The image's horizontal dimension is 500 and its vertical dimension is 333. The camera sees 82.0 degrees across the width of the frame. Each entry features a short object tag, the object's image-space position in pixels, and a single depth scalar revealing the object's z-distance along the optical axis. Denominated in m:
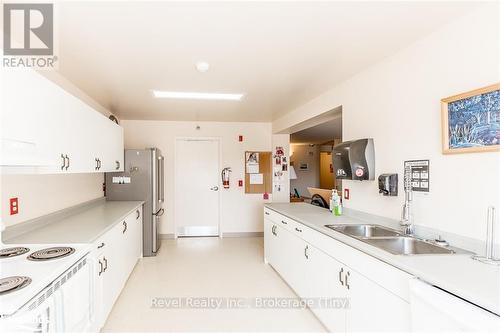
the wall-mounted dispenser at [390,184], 2.38
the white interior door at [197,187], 5.79
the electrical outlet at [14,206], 2.19
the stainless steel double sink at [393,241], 1.93
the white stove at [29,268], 1.26
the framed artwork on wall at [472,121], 1.63
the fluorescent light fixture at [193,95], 3.64
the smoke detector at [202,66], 2.58
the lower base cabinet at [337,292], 1.69
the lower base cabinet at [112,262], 2.37
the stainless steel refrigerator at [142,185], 4.53
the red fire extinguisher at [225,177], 5.84
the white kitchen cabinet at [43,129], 1.60
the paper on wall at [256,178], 5.95
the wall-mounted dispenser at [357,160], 2.64
